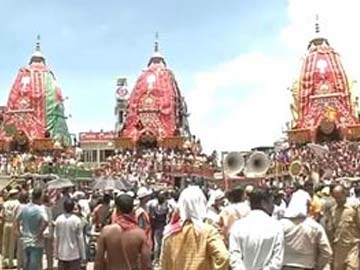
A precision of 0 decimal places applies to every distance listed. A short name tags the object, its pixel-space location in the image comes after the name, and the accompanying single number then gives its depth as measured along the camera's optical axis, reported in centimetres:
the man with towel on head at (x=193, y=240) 618
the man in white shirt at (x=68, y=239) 1007
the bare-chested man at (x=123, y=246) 641
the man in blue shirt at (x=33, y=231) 1034
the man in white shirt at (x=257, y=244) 609
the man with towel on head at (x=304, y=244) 746
